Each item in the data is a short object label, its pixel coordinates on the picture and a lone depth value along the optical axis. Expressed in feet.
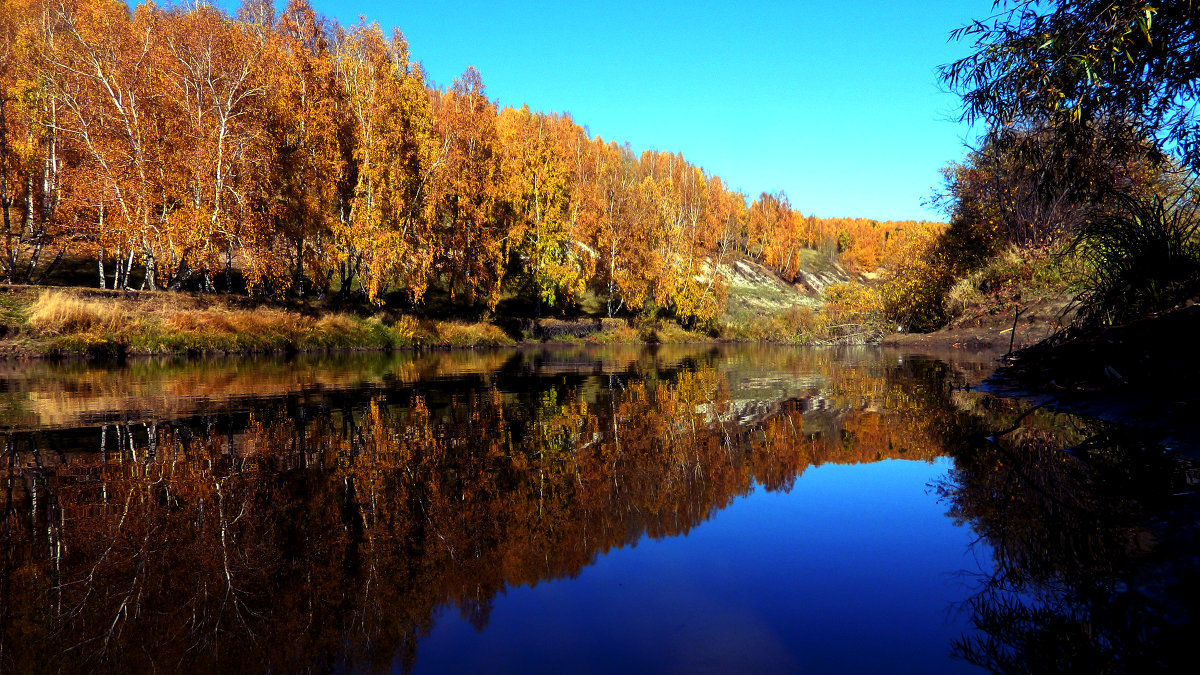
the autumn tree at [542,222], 131.13
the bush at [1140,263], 24.47
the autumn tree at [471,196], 111.55
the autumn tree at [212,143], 79.41
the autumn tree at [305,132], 89.04
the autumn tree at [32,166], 81.98
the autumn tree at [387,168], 91.25
